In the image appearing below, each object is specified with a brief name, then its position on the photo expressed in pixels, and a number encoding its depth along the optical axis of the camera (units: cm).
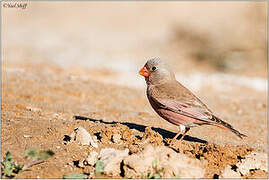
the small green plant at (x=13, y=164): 906
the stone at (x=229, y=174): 972
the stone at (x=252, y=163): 1012
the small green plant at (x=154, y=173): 923
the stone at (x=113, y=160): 937
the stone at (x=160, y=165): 931
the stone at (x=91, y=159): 974
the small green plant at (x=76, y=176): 910
